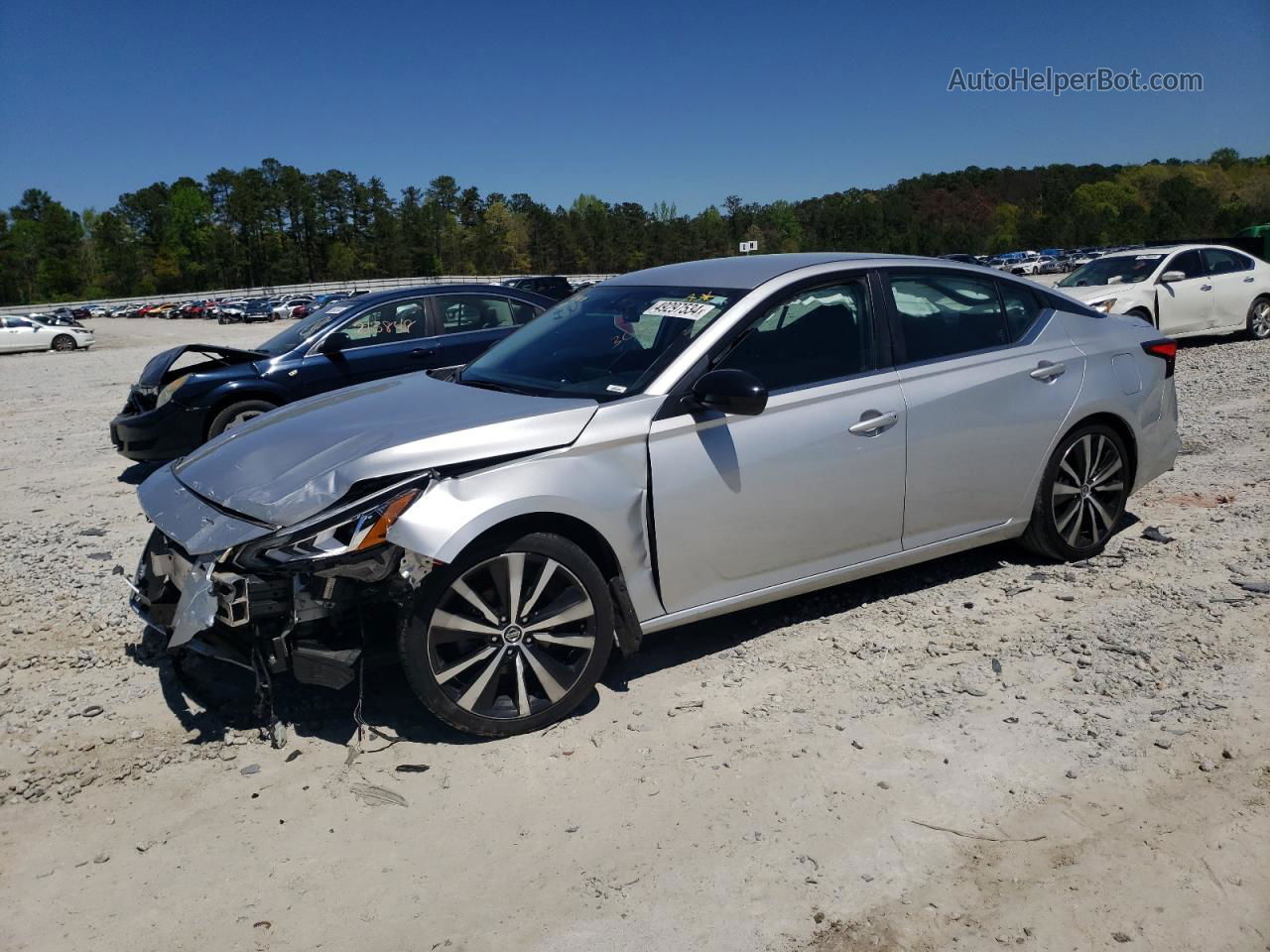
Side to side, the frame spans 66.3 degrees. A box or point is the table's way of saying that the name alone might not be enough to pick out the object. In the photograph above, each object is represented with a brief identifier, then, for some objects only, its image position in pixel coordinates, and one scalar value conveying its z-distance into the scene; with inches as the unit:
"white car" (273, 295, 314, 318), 2586.1
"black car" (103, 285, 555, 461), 346.6
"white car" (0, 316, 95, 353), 1371.8
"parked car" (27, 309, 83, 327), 1479.1
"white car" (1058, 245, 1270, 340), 550.6
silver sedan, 138.6
